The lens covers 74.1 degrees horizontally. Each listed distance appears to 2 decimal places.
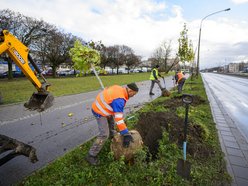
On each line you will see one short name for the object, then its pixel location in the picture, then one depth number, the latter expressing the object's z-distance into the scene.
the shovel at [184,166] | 2.84
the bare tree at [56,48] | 28.08
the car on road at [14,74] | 30.26
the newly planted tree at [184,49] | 16.03
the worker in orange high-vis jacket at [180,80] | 10.77
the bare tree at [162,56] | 63.82
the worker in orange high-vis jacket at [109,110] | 2.87
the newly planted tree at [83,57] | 4.02
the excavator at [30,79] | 2.74
